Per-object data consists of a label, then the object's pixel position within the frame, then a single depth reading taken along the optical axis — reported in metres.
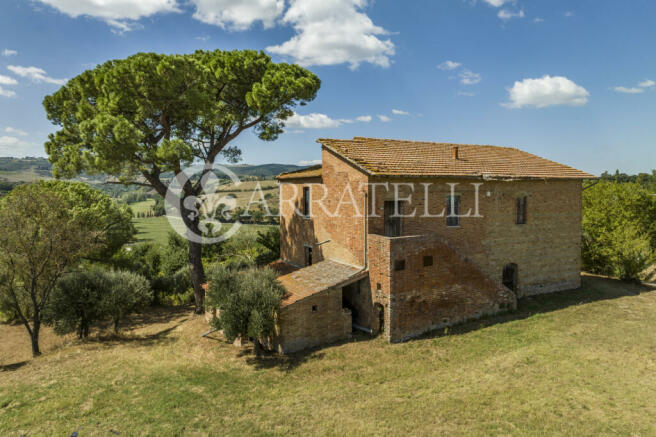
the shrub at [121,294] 14.12
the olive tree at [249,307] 10.93
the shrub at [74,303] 13.71
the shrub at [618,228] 19.62
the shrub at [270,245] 23.75
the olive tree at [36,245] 12.44
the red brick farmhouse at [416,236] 12.24
